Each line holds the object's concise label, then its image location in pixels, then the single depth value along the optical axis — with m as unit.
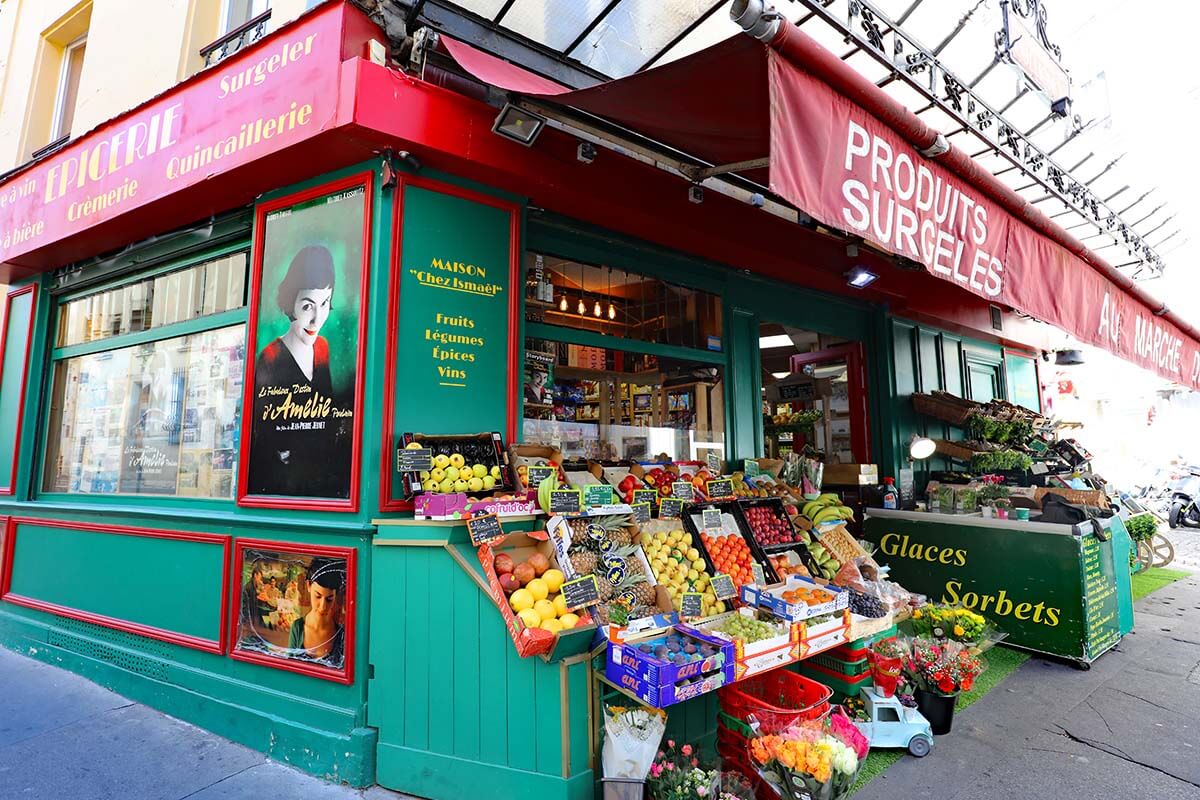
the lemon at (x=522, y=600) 2.99
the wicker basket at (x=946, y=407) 7.45
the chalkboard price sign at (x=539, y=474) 3.72
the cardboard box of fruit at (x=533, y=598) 2.80
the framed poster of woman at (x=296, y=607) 3.62
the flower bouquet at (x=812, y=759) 2.62
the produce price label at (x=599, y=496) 3.64
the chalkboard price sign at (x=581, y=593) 3.05
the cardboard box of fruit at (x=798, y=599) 3.48
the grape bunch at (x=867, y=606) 3.94
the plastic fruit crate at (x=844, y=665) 3.84
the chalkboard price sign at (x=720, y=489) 4.59
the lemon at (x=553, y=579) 3.15
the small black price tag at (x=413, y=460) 3.52
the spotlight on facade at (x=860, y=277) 6.49
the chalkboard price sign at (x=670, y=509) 4.13
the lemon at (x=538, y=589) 3.08
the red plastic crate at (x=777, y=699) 3.05
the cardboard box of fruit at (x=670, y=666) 2.66
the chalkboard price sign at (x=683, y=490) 4.29
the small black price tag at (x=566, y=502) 3.50
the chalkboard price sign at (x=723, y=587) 3.78
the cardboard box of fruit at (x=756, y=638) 3.10
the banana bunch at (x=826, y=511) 5.57
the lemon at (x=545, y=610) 2.97
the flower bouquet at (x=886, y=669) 3.79
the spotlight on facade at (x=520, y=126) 3.67
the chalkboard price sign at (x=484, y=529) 3.23
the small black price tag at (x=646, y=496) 4.07
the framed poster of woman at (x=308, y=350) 3.76
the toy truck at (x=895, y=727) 3.68
